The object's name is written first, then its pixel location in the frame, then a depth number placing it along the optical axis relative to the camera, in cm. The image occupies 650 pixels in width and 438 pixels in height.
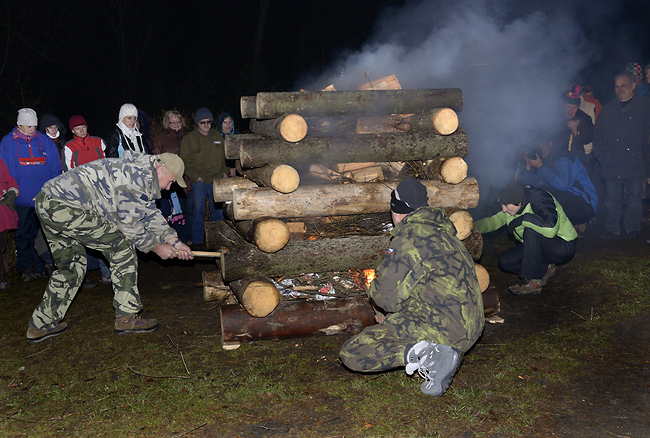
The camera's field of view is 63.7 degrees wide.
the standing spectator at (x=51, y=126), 777
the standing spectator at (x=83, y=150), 741
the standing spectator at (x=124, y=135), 754
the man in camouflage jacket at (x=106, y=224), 539
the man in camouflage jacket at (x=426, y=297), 414
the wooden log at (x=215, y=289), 677
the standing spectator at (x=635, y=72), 888
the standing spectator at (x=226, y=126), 934
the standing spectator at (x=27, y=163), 724
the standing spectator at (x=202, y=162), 888
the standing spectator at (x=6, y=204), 712
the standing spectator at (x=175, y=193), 868
